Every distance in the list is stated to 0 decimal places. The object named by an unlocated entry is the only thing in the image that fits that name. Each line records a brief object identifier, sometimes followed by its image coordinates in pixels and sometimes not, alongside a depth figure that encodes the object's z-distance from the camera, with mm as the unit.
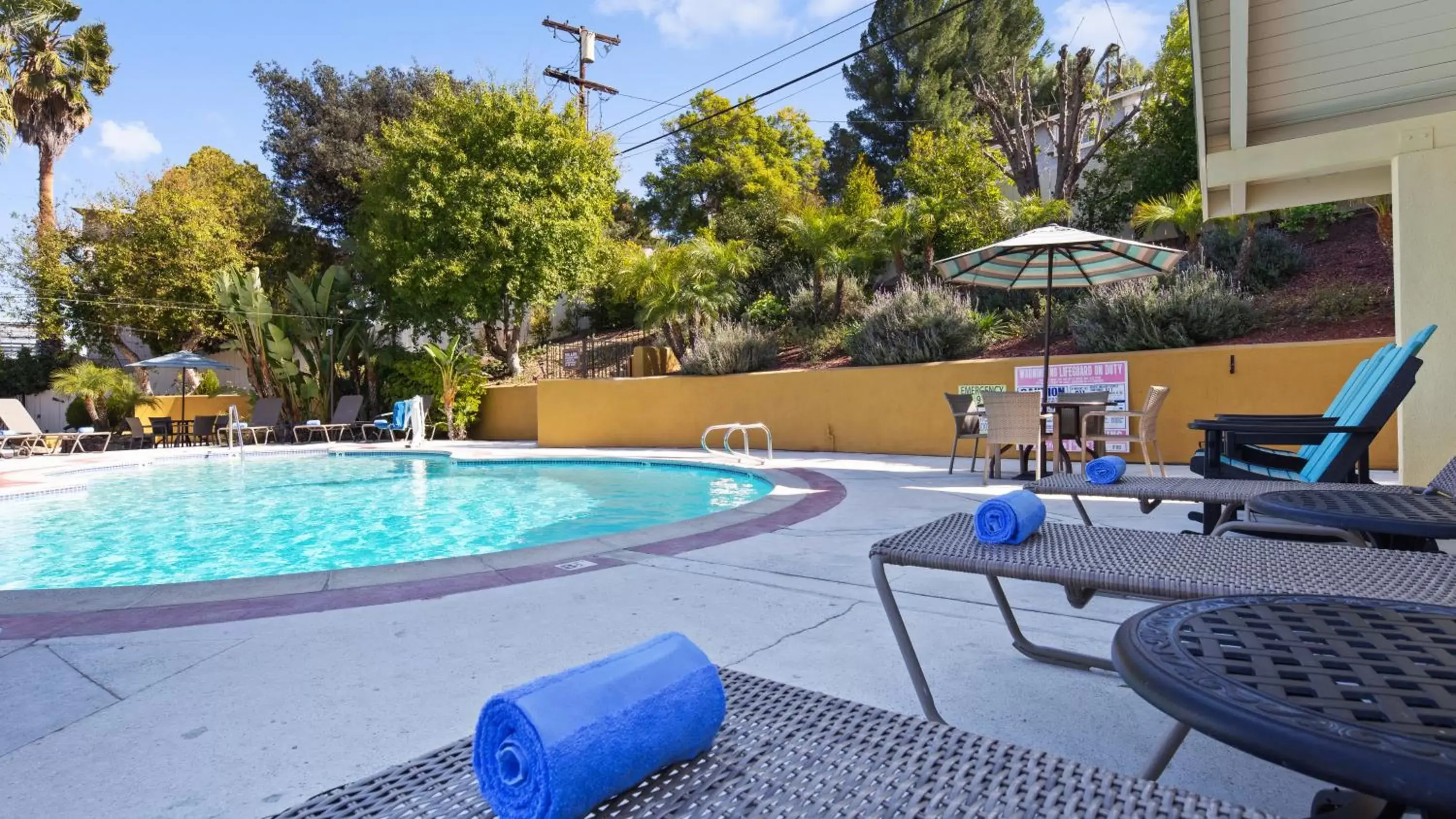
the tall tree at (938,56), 22984
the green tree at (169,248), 18641
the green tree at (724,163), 24281
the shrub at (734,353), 12430
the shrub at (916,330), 10258
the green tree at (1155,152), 13445
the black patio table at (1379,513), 1673
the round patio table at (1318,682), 668
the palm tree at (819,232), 13156
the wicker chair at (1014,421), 6332
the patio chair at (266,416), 16328
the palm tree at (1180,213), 10234
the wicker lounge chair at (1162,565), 1352
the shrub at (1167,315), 8445
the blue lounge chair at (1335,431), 2852
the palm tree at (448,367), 15711
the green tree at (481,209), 15172
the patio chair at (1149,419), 6387
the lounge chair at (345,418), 16328
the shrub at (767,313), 14625
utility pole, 26297
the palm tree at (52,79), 20188
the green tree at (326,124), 19906
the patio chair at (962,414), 7621
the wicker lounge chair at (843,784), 763
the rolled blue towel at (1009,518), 1830
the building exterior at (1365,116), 4441
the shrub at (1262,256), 10031
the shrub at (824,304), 13773
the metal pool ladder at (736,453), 8837
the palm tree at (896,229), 13164
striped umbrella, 6668
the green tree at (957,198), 13117
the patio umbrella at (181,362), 15977
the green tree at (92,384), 18078
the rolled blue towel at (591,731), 731
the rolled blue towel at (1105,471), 2883
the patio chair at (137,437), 16047
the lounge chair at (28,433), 14375
